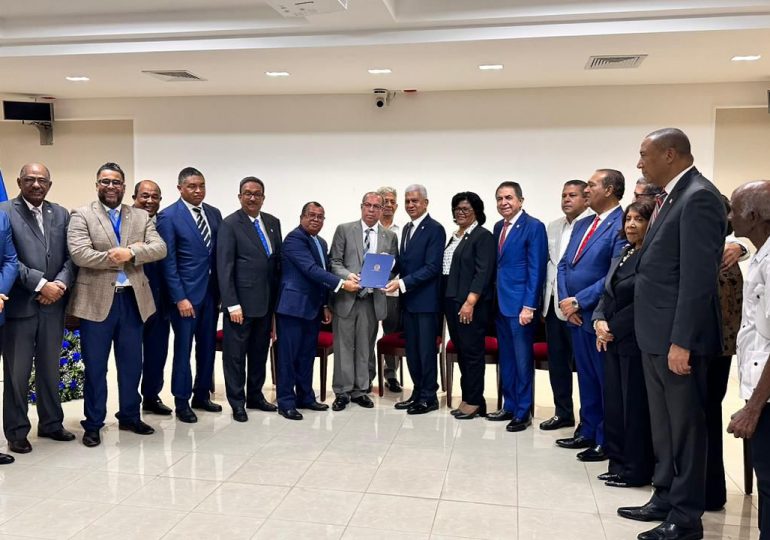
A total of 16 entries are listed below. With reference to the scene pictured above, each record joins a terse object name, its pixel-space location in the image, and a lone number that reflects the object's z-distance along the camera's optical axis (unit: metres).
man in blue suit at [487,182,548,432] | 4.43
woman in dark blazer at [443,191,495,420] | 4.52
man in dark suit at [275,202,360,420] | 4.68
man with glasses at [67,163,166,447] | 3.95
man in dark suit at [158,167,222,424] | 4.46
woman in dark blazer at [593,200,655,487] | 3.30
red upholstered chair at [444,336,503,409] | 4.81
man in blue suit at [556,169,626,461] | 3.82
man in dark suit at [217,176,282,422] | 4.54
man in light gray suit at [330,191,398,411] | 4.89
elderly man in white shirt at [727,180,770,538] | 2.28
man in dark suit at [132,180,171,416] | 4.48
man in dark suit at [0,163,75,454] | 3.82
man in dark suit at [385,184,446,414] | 4.77
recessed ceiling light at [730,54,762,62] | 5.68
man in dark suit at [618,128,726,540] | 2.58
